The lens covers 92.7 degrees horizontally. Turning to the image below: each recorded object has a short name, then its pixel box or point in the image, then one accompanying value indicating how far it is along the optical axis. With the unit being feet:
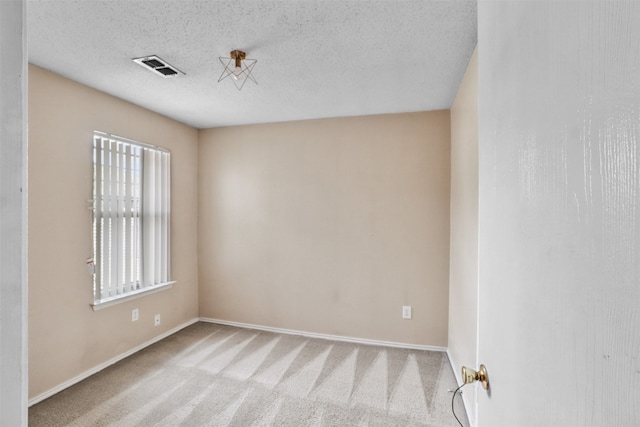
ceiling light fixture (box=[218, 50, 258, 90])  6.36
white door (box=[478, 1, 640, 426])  1.01
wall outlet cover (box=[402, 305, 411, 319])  10.05
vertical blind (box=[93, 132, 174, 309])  8.46
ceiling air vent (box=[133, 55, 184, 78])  6.61
